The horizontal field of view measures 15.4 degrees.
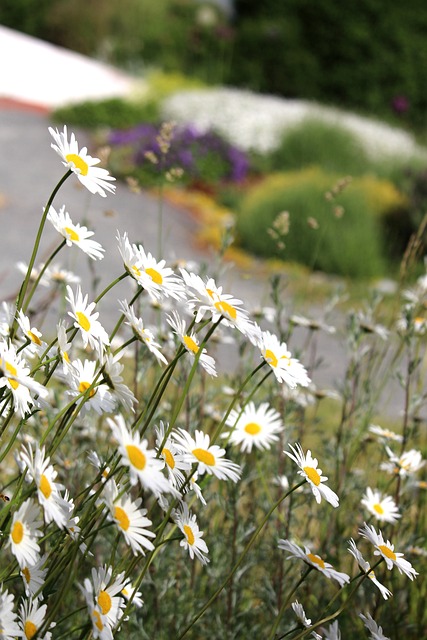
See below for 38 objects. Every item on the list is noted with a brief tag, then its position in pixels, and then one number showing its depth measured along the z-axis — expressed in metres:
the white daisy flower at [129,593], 0.86
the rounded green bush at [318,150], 5.54
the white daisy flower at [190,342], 0.86
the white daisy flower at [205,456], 0.84
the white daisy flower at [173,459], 0.86
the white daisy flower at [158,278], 0.88
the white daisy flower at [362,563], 0.85
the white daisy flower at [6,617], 0.78
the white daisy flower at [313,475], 0.86
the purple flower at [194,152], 5.08
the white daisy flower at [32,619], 0.82
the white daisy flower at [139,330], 0.83
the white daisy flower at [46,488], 0.77
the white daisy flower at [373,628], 0.88
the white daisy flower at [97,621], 0.77
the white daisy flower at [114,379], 0.83
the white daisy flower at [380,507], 1.05
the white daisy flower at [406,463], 1.17
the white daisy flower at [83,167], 0.89
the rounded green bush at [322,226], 4.08
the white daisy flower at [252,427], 0.97
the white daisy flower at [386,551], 0.87
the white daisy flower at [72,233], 0.90
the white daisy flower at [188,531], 0.85
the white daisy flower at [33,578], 0.83
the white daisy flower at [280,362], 0.87
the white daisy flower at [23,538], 0.77
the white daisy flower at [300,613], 0.86
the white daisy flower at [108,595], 0.82
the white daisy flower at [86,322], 0.86
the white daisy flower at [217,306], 0.86
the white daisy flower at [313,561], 0.84
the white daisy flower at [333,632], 0.88
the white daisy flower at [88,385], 0.87
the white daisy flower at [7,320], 0.88
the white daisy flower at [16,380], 0.80
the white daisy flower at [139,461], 0.76
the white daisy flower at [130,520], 0.78
